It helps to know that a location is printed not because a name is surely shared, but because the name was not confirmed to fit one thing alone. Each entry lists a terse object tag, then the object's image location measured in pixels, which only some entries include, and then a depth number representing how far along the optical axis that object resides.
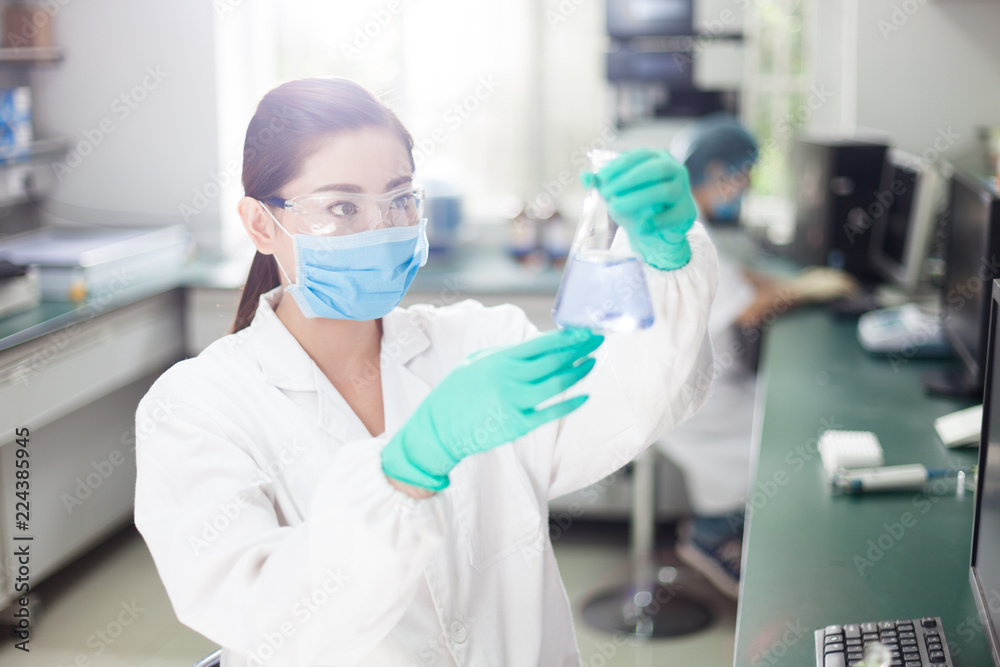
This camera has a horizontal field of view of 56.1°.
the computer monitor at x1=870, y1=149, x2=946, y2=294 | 2.79
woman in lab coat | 0.89
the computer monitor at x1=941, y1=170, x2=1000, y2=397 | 2.00
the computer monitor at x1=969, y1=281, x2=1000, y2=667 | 1.14
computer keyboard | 1.13
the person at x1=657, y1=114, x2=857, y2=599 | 2.87
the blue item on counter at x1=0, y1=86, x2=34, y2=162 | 3.16
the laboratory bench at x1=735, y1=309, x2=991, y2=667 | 1.29
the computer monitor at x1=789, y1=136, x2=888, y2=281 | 3.18
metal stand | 2.78
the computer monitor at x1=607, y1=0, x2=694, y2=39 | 3.21
